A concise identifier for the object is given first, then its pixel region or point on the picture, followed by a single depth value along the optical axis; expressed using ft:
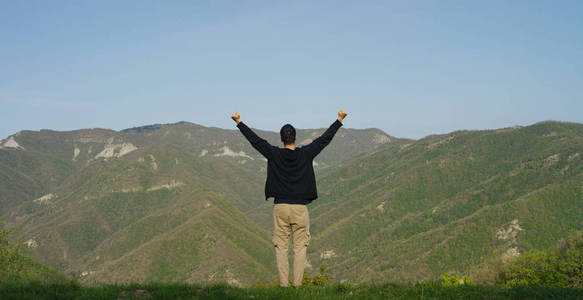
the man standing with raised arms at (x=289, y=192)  33.30
